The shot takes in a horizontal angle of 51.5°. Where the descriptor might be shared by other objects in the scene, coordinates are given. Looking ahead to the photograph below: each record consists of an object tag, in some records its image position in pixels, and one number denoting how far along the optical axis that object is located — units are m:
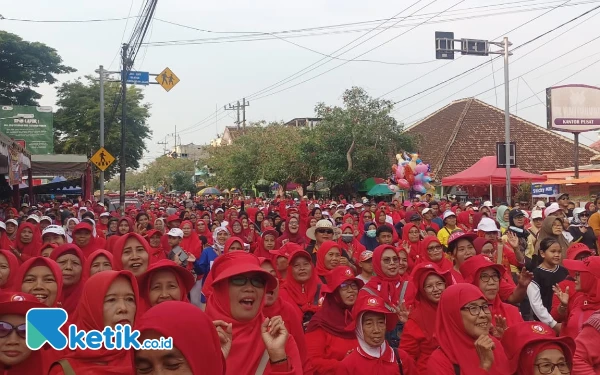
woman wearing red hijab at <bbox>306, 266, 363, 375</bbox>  4.37
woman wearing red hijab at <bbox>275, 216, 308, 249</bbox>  10.23
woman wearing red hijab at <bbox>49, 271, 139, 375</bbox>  2.82
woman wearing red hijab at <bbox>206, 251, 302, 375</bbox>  2.99
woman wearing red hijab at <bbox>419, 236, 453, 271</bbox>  6.82
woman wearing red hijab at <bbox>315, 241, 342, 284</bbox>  6.51
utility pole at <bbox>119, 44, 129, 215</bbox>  18.33
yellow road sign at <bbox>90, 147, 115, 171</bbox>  17.20
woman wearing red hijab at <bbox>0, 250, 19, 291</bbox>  5.01
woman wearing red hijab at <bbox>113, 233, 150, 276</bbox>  5.45
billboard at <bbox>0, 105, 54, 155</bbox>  25.72
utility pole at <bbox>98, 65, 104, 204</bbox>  24.82
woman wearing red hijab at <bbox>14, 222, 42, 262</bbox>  8.85
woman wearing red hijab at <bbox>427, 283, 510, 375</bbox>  3.43
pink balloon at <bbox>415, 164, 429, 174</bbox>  23.33
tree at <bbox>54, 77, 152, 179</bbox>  35.44
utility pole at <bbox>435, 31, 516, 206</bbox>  17.53
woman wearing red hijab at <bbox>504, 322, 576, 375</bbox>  3.12
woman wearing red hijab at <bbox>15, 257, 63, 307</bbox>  4.37
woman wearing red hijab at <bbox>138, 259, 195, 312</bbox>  4.09
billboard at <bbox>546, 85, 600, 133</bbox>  26.36
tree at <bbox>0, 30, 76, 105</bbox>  26.84
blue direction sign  20.14
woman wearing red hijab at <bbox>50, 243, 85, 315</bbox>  5.09
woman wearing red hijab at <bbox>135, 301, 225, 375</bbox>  2.09
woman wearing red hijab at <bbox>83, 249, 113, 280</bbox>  5.18
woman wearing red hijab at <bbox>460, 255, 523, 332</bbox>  4.56
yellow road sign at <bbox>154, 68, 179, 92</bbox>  19.62
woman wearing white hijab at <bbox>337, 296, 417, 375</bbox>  3.86
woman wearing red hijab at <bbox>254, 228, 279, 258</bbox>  8.66
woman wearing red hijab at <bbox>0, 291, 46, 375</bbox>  2.98
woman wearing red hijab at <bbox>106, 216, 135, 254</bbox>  10.23
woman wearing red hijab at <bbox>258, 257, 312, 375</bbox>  3.77
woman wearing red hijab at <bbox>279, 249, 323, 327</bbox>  5.70
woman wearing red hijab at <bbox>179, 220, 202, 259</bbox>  9.80
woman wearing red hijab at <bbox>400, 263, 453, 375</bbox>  4.48
